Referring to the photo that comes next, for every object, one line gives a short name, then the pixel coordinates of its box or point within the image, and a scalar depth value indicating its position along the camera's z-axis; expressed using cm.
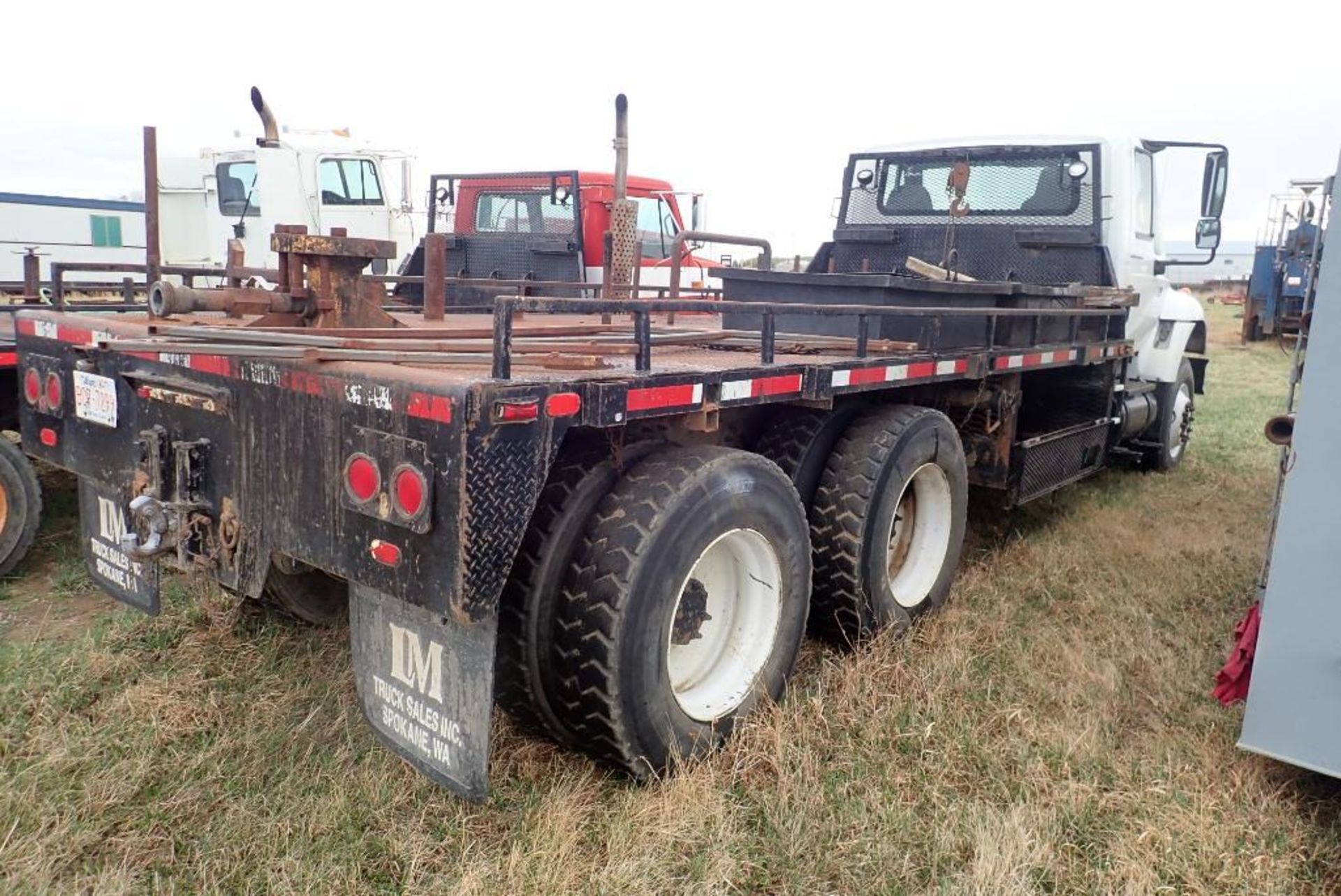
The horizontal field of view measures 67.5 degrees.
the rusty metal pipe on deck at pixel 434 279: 358
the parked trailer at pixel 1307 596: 273
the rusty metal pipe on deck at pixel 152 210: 349
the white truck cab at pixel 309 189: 1195
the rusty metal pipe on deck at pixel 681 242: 518
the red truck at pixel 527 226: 834
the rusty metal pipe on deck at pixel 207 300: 274
